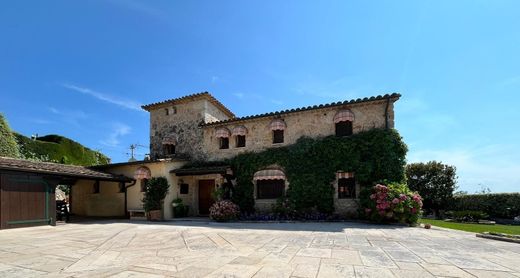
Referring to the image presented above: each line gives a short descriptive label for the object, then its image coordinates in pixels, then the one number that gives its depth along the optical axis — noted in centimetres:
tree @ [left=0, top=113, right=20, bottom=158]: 2050
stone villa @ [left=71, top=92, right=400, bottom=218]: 1644
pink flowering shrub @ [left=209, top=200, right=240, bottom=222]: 1609
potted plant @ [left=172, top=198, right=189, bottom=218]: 1856
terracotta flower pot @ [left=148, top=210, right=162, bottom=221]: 1753
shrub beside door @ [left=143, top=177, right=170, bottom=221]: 1772
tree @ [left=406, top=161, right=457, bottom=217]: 2411
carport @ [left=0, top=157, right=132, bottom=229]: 1257
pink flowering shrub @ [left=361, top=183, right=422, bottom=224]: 1334
